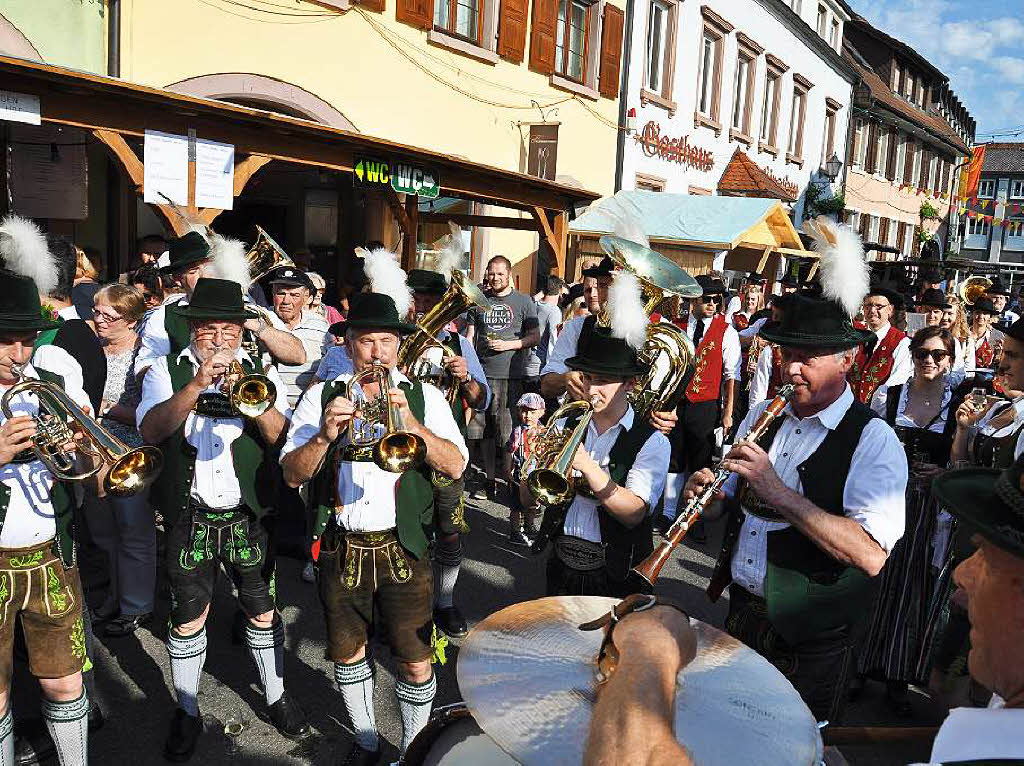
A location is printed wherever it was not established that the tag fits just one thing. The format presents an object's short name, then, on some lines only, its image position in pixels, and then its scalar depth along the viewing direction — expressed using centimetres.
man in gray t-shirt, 772
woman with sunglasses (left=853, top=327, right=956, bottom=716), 457
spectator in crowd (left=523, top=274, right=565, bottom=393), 800
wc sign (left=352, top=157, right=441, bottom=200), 850
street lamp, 2400
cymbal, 130
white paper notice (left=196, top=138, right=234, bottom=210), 678
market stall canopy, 1466
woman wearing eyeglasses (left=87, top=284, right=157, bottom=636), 486
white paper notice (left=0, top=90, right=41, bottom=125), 558
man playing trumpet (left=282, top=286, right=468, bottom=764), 343
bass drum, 177
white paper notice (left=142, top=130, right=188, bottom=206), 645
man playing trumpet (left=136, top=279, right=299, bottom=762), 374
